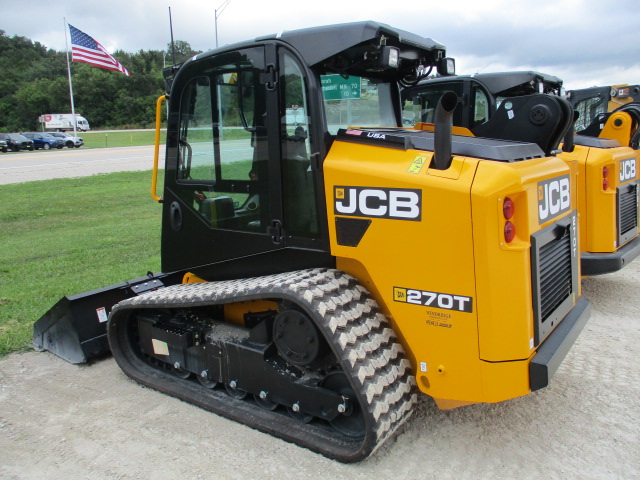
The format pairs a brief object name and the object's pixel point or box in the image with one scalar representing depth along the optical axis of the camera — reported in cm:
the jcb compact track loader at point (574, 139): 339
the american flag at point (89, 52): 2205
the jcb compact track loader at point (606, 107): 669
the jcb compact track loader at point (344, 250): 271
